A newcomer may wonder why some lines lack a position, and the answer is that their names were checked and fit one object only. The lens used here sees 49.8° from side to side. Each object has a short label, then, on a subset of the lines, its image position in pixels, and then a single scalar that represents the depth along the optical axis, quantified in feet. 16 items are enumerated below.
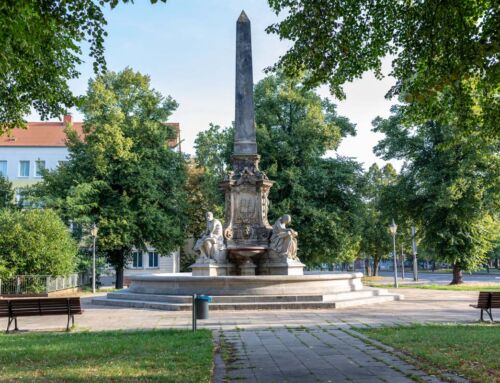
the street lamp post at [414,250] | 140.24
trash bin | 38.65
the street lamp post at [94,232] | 97.97
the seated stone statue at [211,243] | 66.59
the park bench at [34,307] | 41.05
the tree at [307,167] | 111.14
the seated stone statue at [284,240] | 66.74
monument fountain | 56.03
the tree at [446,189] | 101.96
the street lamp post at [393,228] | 107.55
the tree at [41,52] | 23.66
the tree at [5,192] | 143.74
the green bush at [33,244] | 91.20
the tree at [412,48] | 27.45
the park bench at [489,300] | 44.24
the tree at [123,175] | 113.39
